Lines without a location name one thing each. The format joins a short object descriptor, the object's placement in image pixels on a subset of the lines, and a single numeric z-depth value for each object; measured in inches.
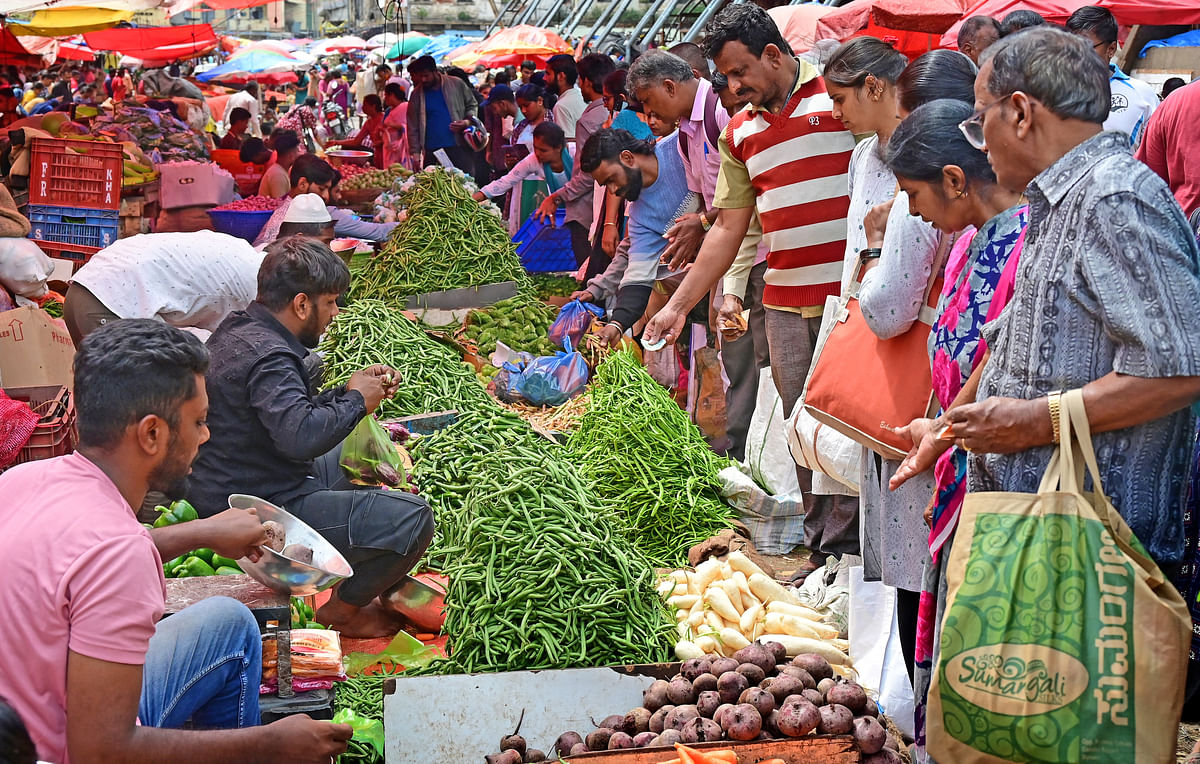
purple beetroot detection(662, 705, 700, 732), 118.1
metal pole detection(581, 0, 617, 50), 804.3
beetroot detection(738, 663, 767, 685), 123.6
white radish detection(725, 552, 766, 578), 181.0
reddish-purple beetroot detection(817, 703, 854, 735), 115.4
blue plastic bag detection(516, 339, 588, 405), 281.6
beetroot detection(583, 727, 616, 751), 119.6
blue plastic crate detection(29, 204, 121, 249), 358.9
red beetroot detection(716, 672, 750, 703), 121.3
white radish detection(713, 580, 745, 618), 174.4
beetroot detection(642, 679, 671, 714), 124.8
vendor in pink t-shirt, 81.0
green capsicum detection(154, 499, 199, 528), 154.4
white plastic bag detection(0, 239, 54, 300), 289.9
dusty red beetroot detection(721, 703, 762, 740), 114.0
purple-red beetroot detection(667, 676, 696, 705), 123.3
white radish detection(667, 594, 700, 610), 174.2
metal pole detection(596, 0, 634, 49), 818.2
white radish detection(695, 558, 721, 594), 179.3
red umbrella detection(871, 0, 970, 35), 335.0
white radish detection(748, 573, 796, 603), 175.3
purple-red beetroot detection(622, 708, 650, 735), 121.6
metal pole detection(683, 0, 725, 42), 649.5
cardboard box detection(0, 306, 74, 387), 249.1
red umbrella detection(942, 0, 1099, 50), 297.1
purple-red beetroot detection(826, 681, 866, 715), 118.5
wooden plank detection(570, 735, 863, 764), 111.8
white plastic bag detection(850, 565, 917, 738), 150.9
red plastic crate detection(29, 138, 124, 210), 357.1
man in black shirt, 155.9
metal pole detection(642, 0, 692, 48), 701.3
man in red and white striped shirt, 177.9
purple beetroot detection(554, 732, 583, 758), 121.5
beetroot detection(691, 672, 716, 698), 123.3
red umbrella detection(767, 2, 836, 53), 391.5
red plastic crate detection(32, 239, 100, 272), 359.6
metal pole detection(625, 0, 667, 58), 722.8
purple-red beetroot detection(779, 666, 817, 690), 122.3
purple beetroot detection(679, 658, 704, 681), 126.3
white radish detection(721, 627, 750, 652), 163.8
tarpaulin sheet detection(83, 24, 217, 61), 829.8
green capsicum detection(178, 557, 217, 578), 145.3
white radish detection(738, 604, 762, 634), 168.2
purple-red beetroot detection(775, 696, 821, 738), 115.0
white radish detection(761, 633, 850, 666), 157.2
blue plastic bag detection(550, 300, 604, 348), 304.7
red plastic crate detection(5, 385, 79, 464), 192.1
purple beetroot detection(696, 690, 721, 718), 119.3
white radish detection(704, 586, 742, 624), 169.3
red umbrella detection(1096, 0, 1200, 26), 308.3
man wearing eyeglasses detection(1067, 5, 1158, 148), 208.7
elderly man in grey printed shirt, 81.1
